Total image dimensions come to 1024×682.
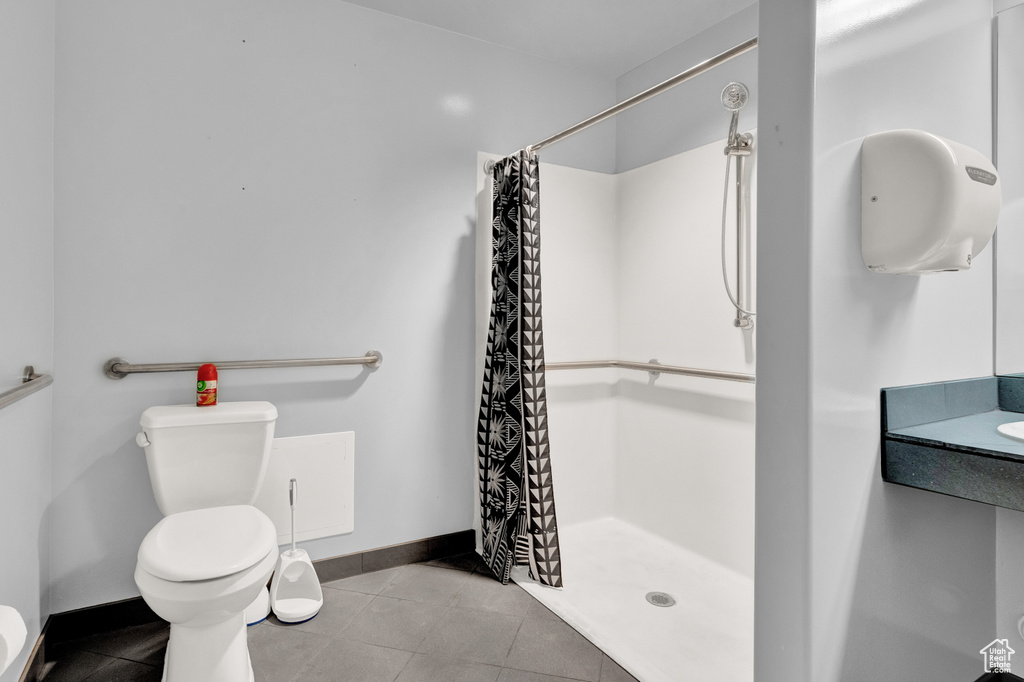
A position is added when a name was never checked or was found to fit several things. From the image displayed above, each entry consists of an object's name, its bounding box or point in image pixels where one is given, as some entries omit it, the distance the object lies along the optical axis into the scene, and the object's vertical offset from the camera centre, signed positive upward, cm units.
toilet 138 -58
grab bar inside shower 224 -15
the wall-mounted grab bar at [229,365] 183 -11
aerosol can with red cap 188 -17
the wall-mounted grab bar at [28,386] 121 -13
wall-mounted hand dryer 104 +27
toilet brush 198 -94
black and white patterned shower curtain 218 -28
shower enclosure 201 -37
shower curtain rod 138 +78
